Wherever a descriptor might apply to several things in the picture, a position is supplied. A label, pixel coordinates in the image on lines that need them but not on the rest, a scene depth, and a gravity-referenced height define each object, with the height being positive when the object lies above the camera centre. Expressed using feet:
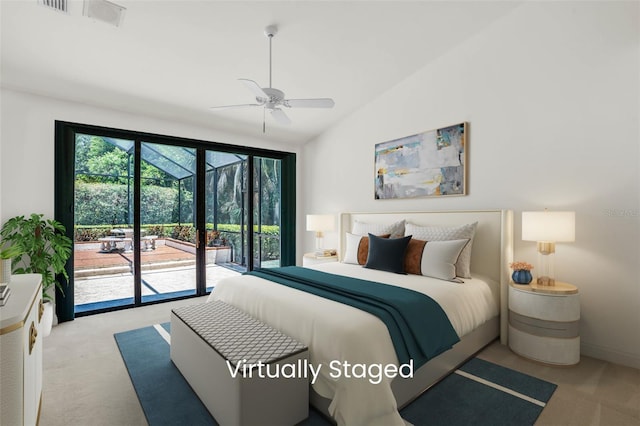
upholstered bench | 5.25 -2.91
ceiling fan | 8.23 +3.05
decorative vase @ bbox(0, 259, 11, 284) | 5.62 -1.08
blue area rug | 6.02 -3.98
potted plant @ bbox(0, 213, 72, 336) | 9.84 -1.17
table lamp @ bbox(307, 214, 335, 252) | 15.23 -0.58
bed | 5.32 -2.32
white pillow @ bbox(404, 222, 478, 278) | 9.66 -0.79
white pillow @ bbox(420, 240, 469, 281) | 9.25 -1.44
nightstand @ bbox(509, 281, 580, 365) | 8.16 -3.00
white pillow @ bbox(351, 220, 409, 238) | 11.95 -0.71
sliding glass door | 12.11 -0.12
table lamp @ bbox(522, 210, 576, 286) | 8.21 -0.49
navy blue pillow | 10.13 -1.43
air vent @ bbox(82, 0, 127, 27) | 7.51 +4.95
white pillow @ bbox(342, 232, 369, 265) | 12.04 -1.41
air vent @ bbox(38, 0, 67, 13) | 7.28 +4.87
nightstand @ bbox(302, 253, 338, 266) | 14.51 -2.25
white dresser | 4.08 -2.08
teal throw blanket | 6.13 -2.11
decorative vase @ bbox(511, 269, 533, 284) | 8.97 -1.88
